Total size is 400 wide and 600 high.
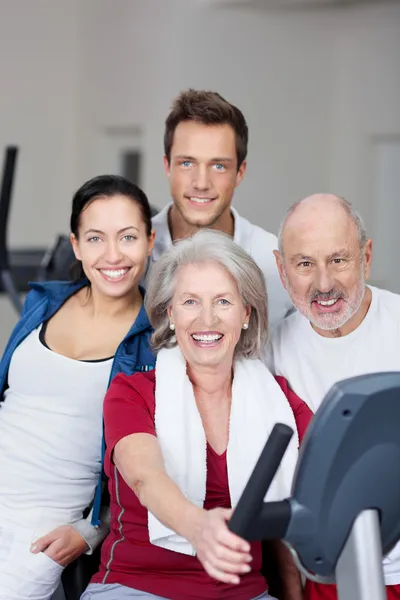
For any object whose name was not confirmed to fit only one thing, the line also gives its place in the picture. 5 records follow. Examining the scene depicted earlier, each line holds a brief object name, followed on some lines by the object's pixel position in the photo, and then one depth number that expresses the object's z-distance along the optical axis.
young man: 2.70
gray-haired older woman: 1.92
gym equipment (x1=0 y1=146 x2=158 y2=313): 5.64
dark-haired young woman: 2.18
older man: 2.13
